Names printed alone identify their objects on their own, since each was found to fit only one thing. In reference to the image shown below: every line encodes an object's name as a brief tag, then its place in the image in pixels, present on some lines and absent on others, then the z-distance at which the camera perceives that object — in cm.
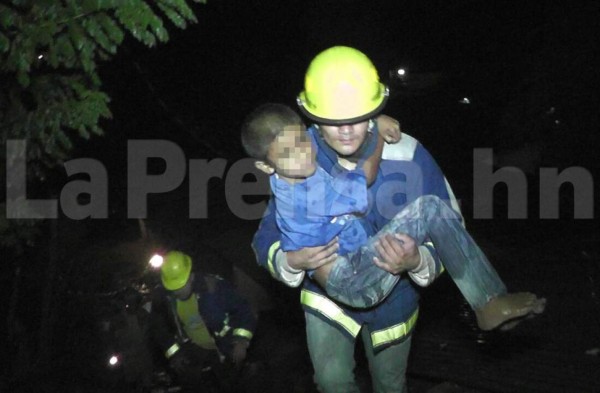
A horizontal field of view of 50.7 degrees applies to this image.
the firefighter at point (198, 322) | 505
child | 290
